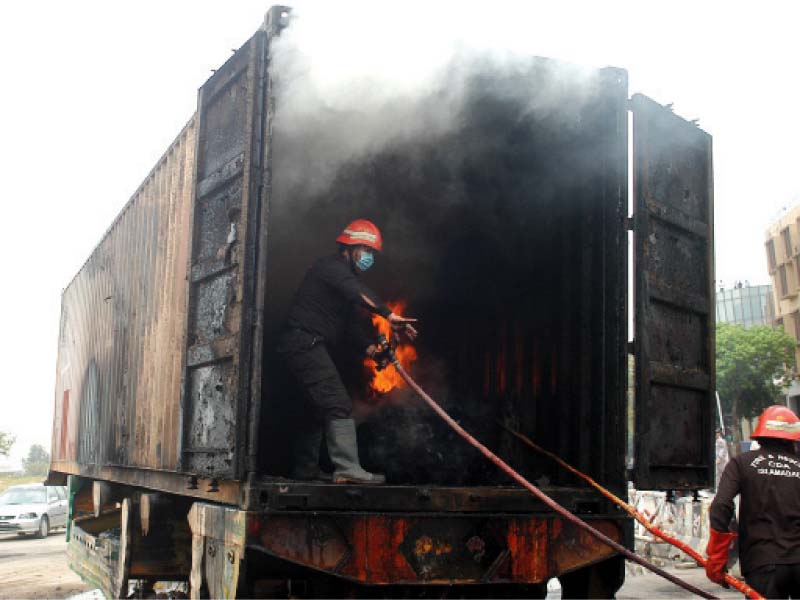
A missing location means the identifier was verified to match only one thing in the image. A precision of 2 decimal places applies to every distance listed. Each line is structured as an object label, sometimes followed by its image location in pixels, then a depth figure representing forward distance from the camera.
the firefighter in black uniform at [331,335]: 5.22
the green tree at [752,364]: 38.22
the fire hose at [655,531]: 4.53
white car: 19.38
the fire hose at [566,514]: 4.58
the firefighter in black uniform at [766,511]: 4.83
